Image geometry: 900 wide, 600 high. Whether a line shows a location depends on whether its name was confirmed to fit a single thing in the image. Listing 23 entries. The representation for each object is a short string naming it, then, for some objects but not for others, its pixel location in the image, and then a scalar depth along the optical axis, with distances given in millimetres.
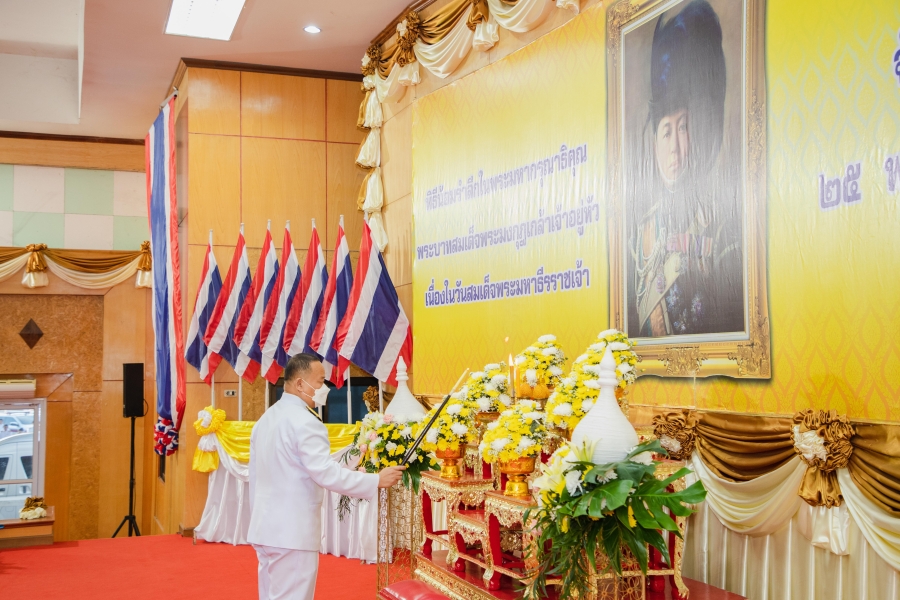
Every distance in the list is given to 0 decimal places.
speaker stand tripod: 10211
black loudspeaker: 10477
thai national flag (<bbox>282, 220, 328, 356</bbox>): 7750
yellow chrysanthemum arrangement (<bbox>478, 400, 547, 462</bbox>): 4020
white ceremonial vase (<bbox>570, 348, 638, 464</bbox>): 3092
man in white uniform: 3924
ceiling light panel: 7766
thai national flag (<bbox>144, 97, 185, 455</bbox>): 8992
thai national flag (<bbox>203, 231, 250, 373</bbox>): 8195
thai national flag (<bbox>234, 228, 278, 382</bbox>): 8086
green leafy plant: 2889
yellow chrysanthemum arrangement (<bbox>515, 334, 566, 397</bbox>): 4555
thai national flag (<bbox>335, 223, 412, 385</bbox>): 7086
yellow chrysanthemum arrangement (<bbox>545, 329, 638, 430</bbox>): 3951
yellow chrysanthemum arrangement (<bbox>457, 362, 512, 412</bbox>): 4758
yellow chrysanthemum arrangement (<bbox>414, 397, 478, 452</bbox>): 4594
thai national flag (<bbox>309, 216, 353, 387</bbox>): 7360
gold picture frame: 4008
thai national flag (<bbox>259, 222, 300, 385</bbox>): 7938
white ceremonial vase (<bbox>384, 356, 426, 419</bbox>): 5336
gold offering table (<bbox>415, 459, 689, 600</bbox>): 3441
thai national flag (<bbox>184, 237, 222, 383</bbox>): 8453
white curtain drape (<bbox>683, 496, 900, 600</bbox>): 3436
